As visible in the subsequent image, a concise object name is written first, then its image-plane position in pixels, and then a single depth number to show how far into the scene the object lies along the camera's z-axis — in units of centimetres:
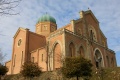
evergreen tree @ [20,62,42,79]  1205
